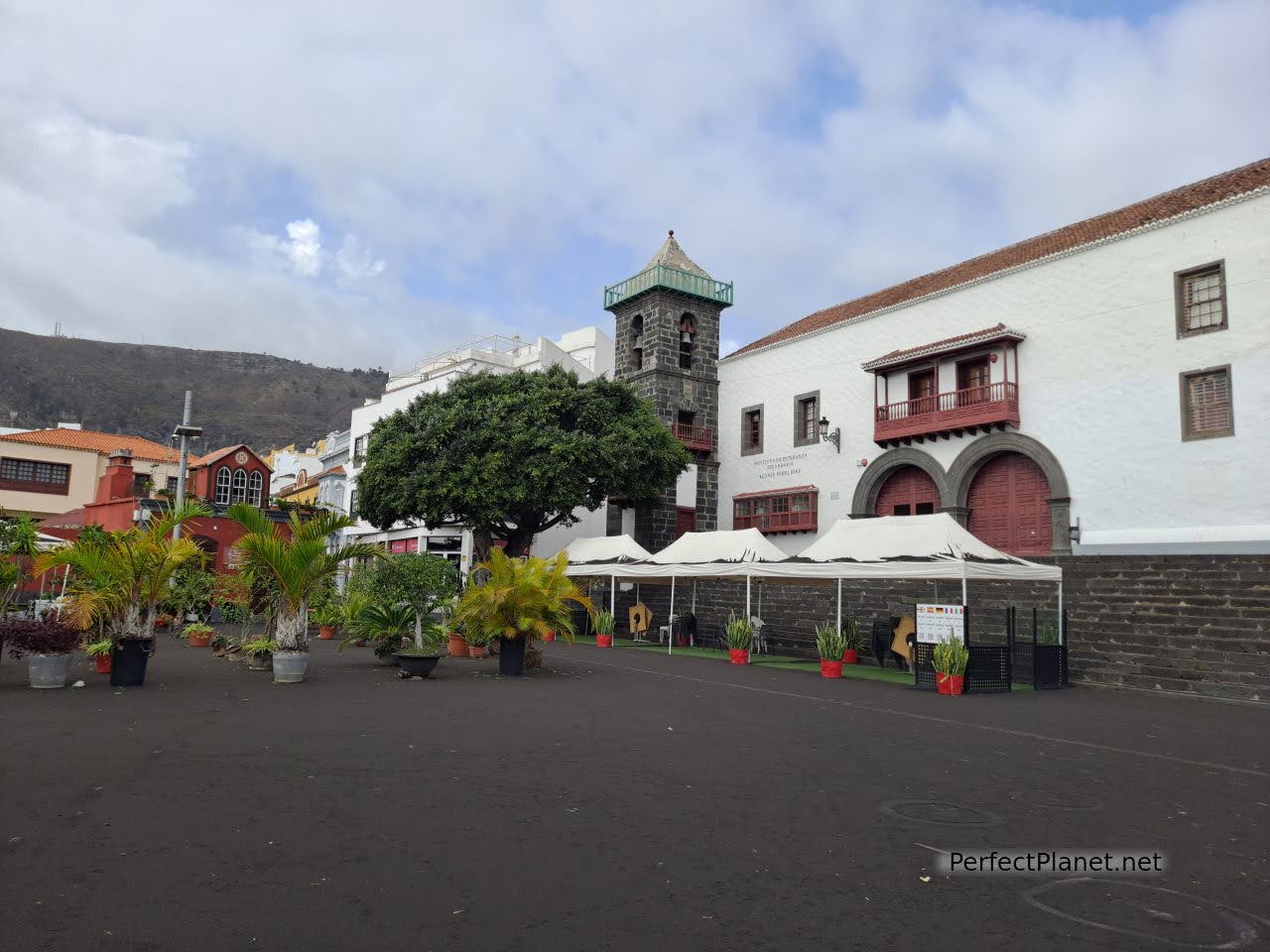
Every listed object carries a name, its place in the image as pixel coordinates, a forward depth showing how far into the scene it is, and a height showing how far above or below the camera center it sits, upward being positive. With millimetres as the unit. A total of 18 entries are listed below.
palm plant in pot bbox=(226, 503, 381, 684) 13141 +138
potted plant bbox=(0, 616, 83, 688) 11539 -991
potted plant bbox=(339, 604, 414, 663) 16297 -857
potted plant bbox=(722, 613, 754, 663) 19422 -1084
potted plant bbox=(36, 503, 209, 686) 12172 -262
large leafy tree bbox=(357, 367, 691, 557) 25141 +3561
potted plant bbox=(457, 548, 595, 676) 15078 -389
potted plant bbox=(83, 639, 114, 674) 12844 -1207
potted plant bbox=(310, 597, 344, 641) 22734 -1050
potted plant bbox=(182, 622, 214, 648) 20500 -1426
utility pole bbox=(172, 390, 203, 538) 22188 +3349
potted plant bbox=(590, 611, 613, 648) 24391 -1203
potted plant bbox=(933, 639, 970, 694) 14258 -1126
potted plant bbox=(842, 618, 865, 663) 20062 -1081
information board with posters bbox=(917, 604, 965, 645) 14562 -461
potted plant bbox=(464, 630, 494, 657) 16422 -1200
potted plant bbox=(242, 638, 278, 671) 14721 -1315
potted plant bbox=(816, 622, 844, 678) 16781 -1108
